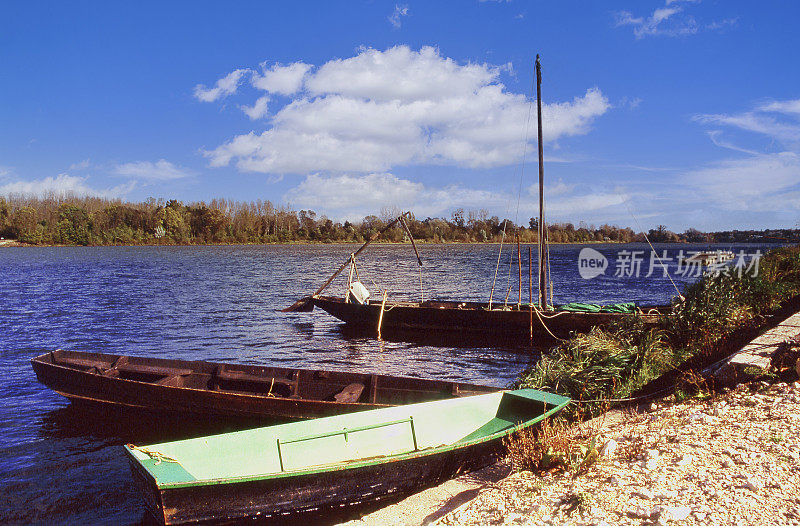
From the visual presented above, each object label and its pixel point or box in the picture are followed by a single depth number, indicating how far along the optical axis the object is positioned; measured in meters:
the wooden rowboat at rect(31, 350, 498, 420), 11.21
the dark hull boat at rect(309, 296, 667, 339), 21.30
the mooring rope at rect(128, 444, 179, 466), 7.01
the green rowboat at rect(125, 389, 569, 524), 6.73
